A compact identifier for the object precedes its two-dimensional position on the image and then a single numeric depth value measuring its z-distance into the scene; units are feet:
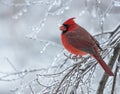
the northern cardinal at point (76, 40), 22.52
